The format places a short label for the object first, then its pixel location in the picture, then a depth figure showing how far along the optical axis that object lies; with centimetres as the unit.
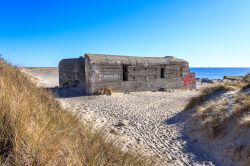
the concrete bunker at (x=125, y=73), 1551
